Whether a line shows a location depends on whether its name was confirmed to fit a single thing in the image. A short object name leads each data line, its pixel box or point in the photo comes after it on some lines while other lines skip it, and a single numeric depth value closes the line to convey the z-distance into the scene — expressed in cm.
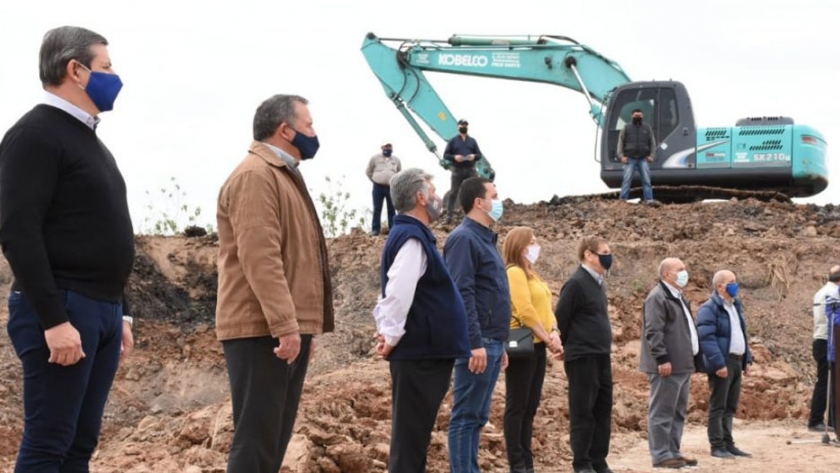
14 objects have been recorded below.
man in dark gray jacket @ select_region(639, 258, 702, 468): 1090
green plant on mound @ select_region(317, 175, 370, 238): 2619
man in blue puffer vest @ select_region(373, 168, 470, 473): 703
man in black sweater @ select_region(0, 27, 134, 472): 500
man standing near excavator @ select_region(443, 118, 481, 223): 2373
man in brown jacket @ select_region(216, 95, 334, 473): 585
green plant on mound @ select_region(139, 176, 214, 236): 2605
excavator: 2533
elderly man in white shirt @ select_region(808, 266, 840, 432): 1462
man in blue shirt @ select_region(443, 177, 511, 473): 838
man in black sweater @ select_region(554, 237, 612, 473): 1010
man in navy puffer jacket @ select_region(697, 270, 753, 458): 1194
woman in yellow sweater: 956
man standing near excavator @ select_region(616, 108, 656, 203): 2462
